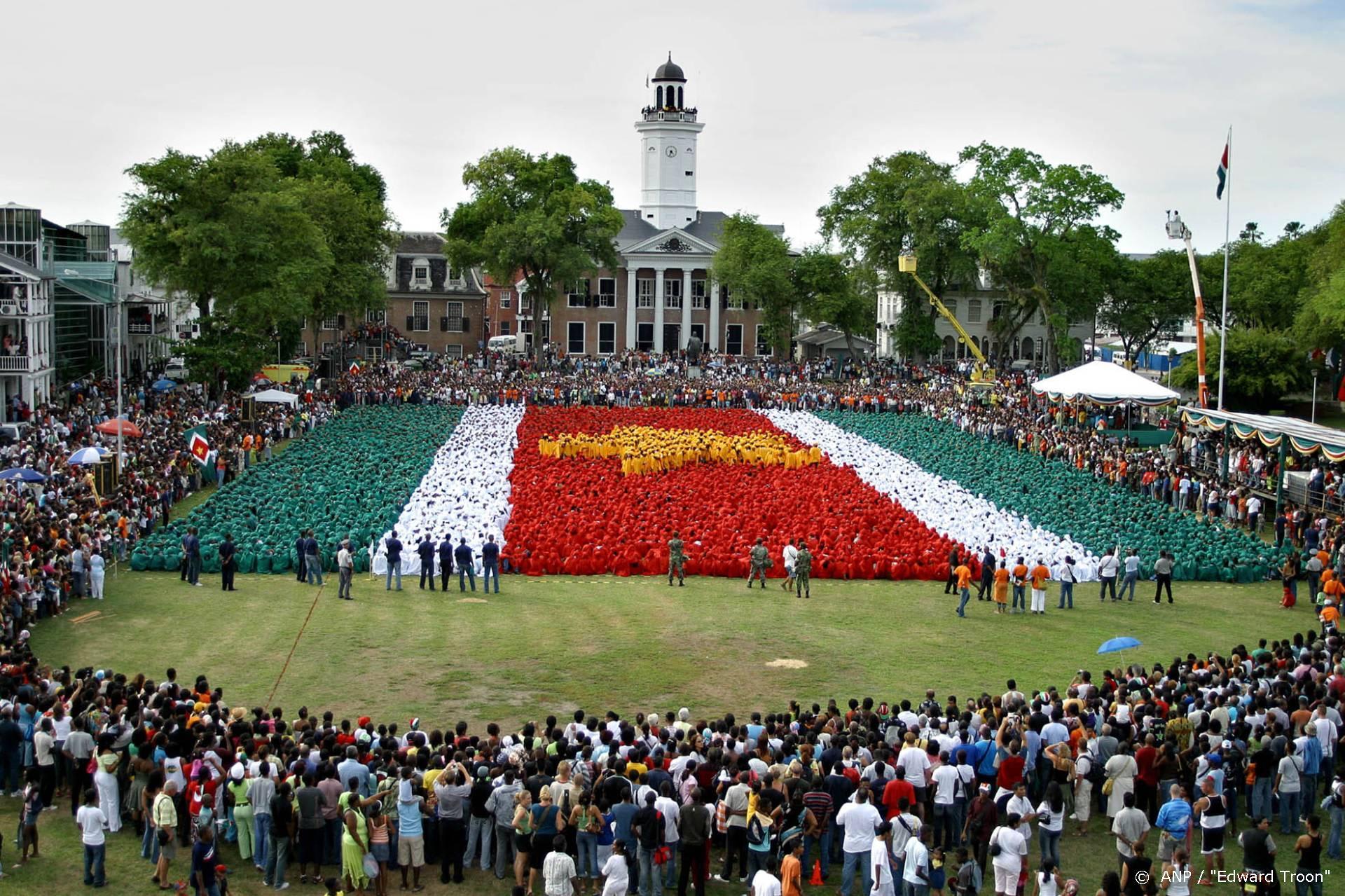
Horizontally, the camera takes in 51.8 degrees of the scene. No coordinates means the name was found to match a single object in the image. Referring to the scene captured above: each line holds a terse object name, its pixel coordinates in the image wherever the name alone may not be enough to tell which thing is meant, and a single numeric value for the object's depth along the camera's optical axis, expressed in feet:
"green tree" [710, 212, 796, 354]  264.52
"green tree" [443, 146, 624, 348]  257.96
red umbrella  122.52
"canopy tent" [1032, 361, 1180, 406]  158.71
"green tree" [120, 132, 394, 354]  172.86
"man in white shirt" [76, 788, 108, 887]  46.42
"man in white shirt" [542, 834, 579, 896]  42.88
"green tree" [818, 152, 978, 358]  258.16
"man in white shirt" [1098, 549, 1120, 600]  95.91
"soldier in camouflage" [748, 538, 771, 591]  97.71
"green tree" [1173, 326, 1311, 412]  208.64
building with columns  309.83
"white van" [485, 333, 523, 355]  306.76
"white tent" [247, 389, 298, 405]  169.18
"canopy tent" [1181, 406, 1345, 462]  111.24
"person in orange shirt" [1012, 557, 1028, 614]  90.84
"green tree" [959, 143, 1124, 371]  245.04
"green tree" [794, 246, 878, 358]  261.44
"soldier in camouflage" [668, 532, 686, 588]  97.71
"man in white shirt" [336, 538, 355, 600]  91.61
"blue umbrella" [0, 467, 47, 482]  98.94
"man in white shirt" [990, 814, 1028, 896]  44.39
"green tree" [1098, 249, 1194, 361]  280.72
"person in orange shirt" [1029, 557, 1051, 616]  90.22
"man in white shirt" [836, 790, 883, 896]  46.19
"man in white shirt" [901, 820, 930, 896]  43.75
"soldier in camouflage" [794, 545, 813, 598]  94.32
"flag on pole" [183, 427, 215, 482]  115.65
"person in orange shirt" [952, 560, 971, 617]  89.35
